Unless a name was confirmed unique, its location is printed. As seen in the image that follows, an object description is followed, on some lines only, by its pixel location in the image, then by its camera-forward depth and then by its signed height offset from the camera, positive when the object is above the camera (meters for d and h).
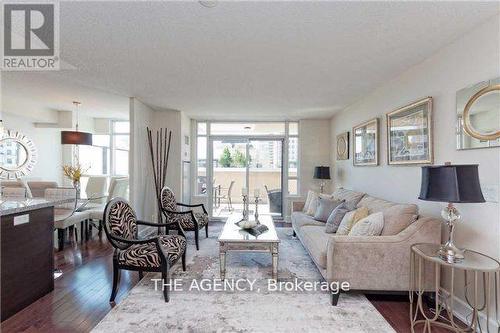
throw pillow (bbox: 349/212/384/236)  2.63 -0.62
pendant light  4.63 +0.50
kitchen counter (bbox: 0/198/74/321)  2.24 -0.82
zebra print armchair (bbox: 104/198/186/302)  2.53 -0.85
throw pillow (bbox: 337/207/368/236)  3.05 -0.64
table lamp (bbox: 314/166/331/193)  5.62 -0.13
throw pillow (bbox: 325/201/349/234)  3.39 -0.70
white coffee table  2.97 -0.91
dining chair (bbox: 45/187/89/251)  3.92 -0.77
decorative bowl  3.46 -0.78
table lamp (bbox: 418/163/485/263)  1.81 -0.16
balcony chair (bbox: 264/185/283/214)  6.46 -0.88
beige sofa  2.39 -0.85
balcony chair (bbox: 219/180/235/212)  6.66 -0.73
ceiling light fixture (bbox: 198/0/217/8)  1.79 +1.14
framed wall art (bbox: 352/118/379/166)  3.83 +0.38
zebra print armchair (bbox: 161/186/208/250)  4.16 -0.85
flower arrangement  4.53 -0.15
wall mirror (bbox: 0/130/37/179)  5.15 +0.21
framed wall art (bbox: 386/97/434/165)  2.70 +0.38
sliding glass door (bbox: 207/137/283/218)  6.41 +0.02
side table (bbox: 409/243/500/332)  1.81 -0.95
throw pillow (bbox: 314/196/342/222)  4.03 -0.66
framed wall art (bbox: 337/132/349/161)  5.03 +0.41
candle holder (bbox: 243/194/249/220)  3.96 -0.63
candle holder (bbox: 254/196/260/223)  3.77 -0.62
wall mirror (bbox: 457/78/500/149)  1.95 +0.42
